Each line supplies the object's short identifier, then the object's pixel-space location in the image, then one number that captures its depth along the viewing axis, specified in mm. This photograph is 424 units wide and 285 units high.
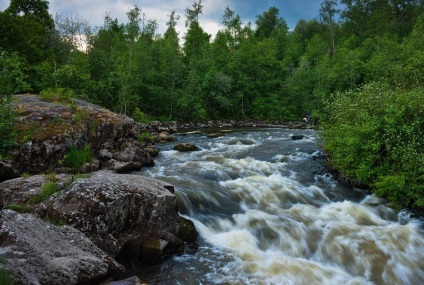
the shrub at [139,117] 35041
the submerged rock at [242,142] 26141
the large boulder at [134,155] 16472
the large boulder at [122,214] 7516
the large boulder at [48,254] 5480
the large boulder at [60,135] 12242
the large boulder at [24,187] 8219
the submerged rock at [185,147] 22348
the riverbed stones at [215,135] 29703
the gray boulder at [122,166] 14898
